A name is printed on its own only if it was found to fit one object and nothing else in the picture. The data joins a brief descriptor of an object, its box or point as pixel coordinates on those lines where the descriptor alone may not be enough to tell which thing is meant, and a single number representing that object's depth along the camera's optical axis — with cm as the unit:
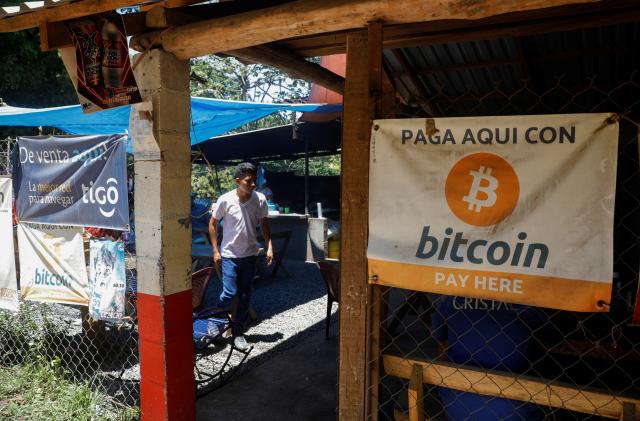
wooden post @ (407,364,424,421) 215
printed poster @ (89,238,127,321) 333
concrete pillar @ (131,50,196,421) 280
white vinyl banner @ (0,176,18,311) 381
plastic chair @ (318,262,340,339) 488
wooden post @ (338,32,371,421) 227
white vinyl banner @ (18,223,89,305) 350
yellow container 983
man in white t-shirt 512
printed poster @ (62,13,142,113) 286
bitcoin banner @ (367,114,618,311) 183
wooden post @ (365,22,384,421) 229
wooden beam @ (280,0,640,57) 244
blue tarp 545
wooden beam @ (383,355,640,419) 192
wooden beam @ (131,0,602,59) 200
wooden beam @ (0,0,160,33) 261
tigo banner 319
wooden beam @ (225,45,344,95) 296
